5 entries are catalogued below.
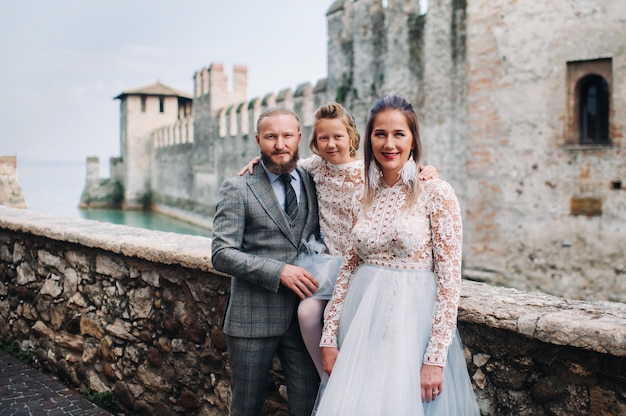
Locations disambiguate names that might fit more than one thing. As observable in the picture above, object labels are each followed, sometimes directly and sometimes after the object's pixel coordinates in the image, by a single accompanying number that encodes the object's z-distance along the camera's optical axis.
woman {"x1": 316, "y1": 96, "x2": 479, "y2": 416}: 1.81
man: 2.33
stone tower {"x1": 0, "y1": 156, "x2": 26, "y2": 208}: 15.74
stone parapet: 1.96
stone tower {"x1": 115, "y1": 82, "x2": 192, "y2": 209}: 32.00
